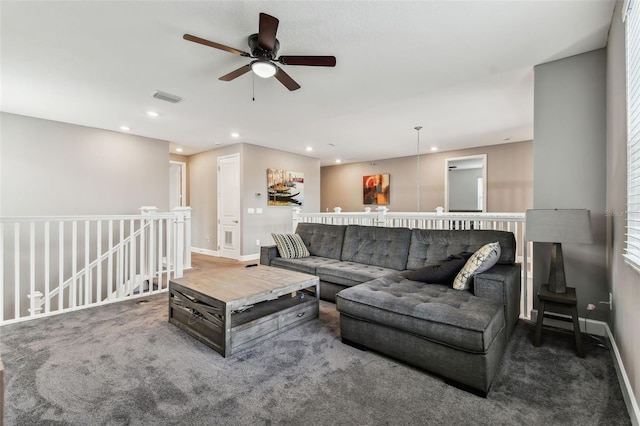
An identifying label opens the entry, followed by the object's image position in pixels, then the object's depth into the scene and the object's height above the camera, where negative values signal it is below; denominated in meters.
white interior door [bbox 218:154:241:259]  6.59 +0.09
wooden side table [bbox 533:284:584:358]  2.21 -0.72
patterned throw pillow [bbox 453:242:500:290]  2.38 -0.43
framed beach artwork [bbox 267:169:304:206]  7.04 +0.57
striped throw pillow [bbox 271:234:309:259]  4.01 -0.50
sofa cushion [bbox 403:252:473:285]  2.54 -0.52
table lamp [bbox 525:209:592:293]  2.21 -0.14
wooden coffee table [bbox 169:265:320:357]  2.22 -0.85
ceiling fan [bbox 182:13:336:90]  2.16 +1.26
